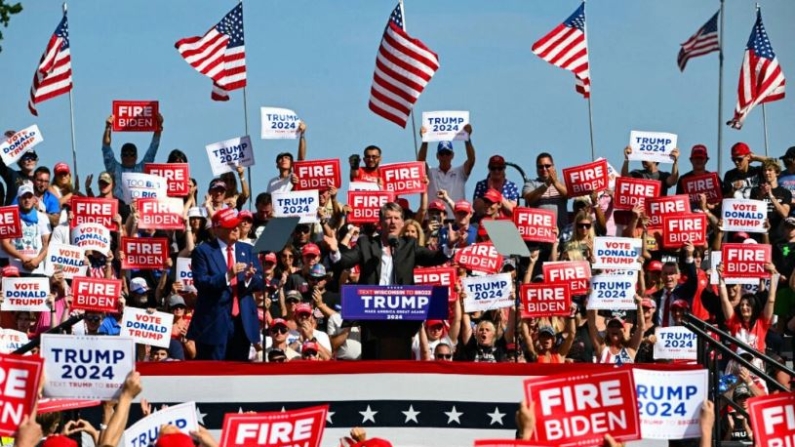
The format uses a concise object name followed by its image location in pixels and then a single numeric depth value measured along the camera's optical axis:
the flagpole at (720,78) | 28.20
